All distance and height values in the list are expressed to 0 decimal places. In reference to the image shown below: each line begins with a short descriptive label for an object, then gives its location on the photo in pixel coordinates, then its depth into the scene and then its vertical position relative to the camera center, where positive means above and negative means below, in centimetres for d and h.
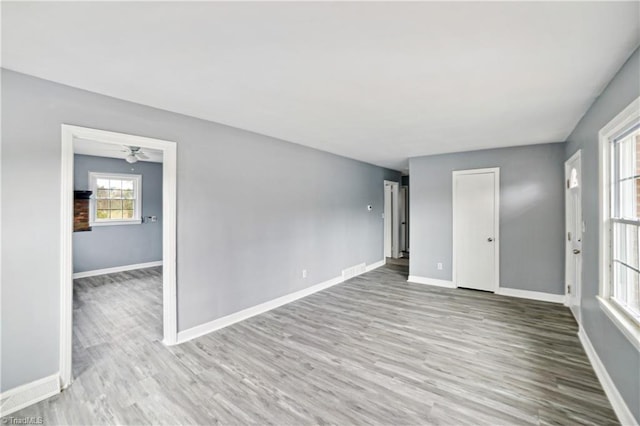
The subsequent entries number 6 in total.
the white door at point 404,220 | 847 -20
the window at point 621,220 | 193 -5
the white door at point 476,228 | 484 -26
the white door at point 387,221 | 727 -20
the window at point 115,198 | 604 +32
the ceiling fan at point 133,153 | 482 +107
